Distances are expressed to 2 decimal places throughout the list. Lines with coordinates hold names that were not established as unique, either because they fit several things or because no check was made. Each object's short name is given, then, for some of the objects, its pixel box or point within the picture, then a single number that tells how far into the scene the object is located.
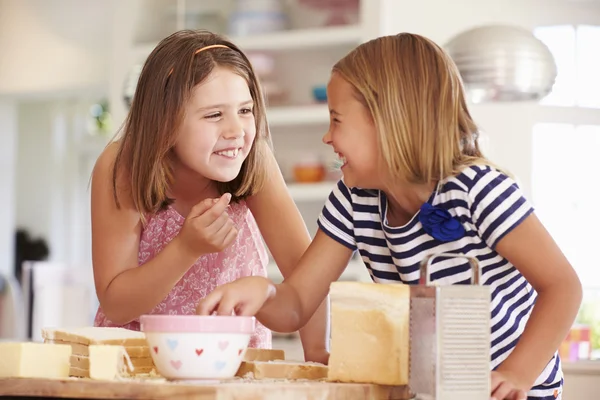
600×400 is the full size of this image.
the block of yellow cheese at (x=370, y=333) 1.83
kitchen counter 2.73
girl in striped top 1.98
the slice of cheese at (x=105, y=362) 1.81
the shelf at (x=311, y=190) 6.17
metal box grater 1.78
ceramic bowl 1.79
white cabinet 6.16
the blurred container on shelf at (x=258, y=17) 6.49
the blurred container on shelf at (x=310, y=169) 6.31
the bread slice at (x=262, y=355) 2.06
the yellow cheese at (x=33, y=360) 1.84
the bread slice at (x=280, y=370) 1.90
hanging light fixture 4.58
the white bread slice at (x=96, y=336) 1.96
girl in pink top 2.39
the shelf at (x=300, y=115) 6.14
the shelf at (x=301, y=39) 6.05
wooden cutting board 1.71
